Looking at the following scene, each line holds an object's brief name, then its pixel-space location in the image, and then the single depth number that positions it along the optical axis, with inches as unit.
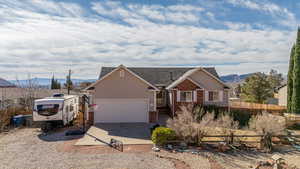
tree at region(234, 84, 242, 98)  2329.5
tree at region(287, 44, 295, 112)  886.6
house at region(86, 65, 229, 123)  767.7
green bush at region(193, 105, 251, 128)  771.4
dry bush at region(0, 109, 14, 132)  681.5
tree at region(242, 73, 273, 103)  1315.2
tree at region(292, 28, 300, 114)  827.4
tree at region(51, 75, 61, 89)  1921.0
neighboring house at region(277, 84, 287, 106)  1202.0
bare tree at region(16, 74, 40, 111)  936.6
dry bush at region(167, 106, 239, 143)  496.7
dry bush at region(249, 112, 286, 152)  493.6
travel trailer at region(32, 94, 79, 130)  633.0
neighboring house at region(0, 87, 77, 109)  857.7
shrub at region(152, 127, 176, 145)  492.1
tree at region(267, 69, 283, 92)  1675.4
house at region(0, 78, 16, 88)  2115.4
